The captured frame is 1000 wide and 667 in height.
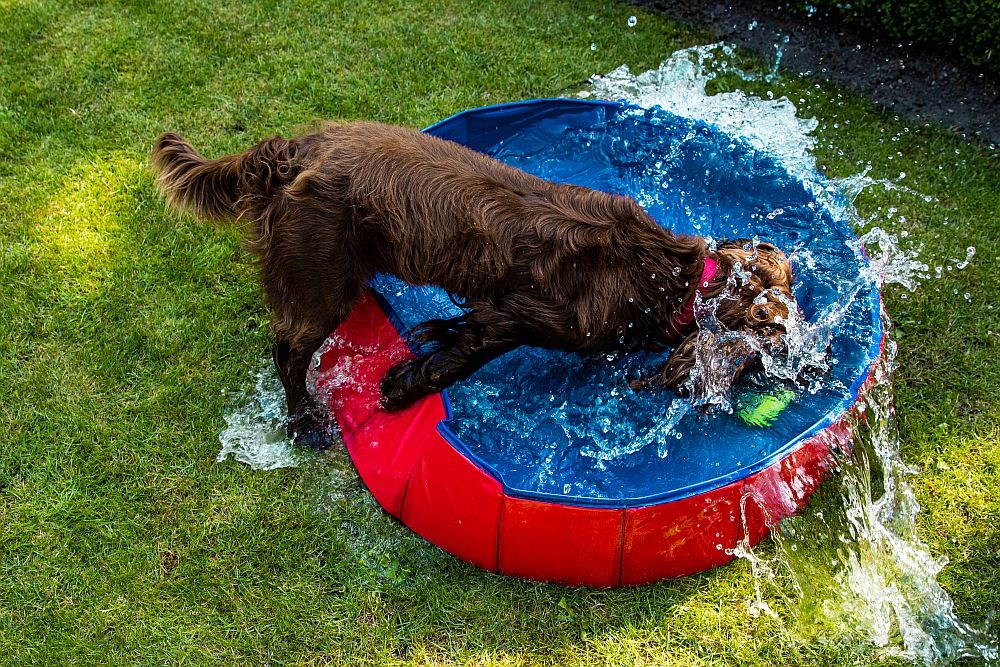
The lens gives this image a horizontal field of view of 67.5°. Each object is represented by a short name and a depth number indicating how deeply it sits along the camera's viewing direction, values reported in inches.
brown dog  137.7
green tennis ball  154.5
